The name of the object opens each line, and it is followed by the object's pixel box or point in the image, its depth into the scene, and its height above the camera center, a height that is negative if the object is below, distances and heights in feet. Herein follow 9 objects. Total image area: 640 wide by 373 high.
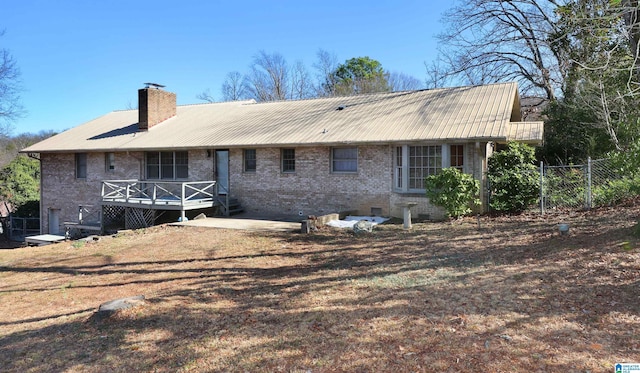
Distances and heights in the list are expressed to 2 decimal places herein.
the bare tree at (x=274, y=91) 140.26 +32.34
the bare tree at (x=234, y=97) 150.09 +32.50
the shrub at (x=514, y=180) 42.04 +0.33
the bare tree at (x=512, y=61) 76.02 +24.41
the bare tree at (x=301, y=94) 139.95 +30.94
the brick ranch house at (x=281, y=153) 45.75 +4.33
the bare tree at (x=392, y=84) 132.96 +33.24
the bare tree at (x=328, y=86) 137.34 +33.50
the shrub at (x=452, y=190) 40.55 -0.63
